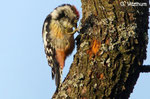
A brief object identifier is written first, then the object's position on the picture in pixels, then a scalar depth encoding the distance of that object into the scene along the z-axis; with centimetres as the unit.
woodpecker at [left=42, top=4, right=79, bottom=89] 788
